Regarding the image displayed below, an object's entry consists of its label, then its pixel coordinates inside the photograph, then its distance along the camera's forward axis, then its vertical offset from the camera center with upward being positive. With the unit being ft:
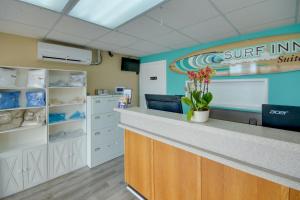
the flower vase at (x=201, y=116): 4.49 -0.57
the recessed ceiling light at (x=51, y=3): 5.27 +3.26
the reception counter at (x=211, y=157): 3.22 -1.60
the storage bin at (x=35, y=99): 8.43 -0.18
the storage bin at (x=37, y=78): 8.52 +1.00
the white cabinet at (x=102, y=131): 10.03 -2.42
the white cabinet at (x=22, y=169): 7.46 -3.80
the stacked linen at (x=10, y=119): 7.55 -1.22
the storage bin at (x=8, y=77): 7.36 +0.91
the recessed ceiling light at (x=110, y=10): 5.40 +3.34
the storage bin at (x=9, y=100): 7.40 -0.22
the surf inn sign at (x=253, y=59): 7.38 +2.16
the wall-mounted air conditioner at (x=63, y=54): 8.79 +2.62
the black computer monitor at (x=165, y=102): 5.98 -0.25
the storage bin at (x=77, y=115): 10.22 -1.28
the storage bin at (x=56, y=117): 9.15 -1.30
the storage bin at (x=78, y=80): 10.02 +1.06
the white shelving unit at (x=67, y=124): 9.08 -1.93
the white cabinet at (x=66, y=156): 8.93 -3.68
